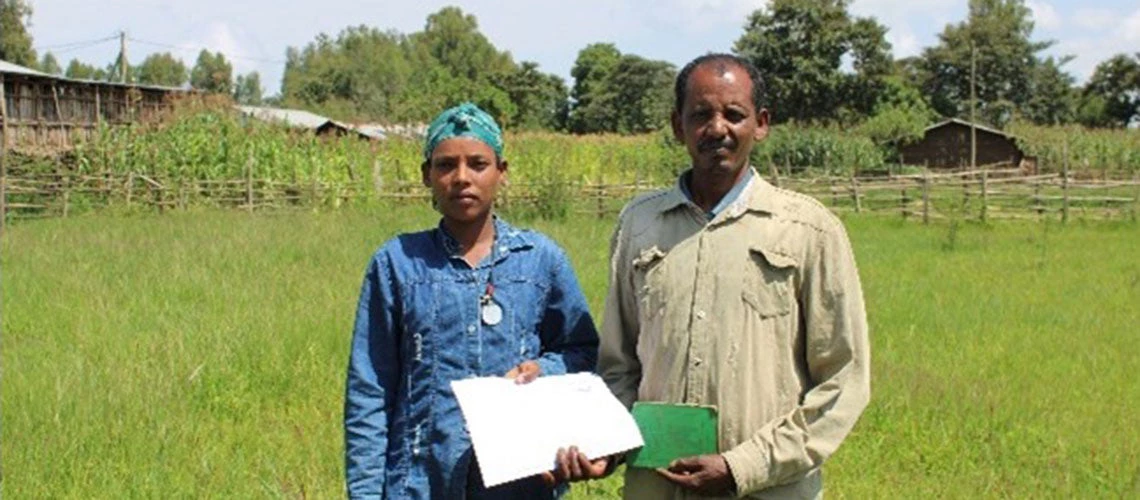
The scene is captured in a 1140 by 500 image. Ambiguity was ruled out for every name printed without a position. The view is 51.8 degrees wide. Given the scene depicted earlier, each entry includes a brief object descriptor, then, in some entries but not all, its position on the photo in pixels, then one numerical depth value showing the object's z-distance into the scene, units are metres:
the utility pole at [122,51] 43.65
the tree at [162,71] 93.62
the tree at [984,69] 60.56
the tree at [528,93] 55.62
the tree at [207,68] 96.65
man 2.13
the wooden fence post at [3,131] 21.23
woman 2.36
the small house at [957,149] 41.97
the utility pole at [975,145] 37.50
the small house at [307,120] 27.20
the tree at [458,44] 94.94
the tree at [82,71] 83.00
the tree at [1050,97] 61.03
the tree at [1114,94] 55.62
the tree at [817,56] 50.09
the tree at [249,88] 90.12
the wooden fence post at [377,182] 22.89
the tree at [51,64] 82.29
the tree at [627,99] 59.75
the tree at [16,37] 50.58
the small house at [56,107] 24.88
